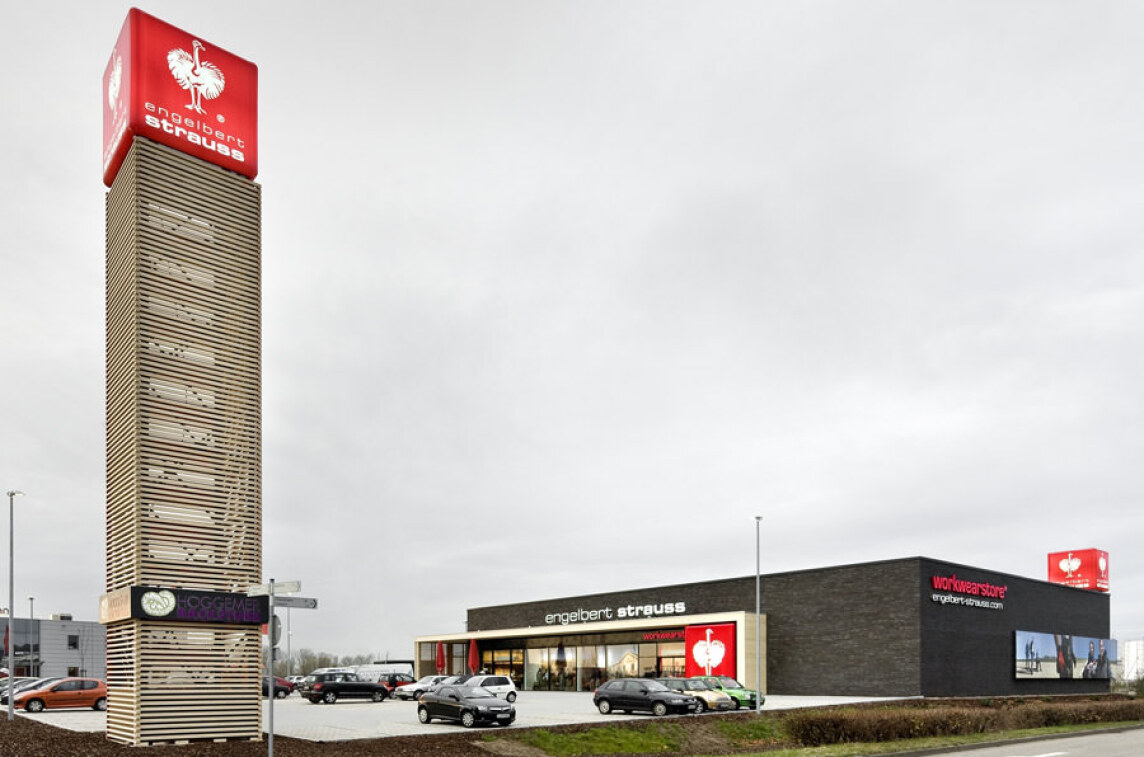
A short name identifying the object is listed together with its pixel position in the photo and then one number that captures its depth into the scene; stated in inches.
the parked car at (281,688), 2110.0
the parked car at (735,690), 1520.2
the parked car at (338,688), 1812.3
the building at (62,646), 3919.8
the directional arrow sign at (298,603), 692.1
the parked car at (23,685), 1674.6
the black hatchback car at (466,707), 1179.9
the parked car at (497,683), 1633.9
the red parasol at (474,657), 2783.0
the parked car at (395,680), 2159.2
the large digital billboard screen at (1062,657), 2166.6
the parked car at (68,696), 1581.0
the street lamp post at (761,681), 1355.8
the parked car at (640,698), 1341.0
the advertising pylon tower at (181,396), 925.2
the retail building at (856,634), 1909.4
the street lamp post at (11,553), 1363.1
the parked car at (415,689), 1986.6
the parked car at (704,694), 1439.5
